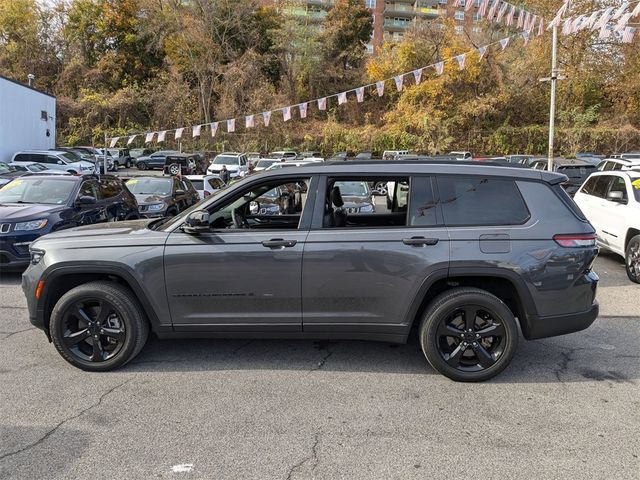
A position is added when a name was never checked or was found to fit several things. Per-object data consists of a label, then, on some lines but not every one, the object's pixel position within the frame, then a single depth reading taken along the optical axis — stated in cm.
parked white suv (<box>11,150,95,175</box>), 2691
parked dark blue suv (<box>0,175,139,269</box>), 765
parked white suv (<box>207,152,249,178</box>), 2756
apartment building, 5662
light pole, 2251
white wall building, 2831
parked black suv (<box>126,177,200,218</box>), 1249
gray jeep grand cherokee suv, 418
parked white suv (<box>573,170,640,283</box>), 820
